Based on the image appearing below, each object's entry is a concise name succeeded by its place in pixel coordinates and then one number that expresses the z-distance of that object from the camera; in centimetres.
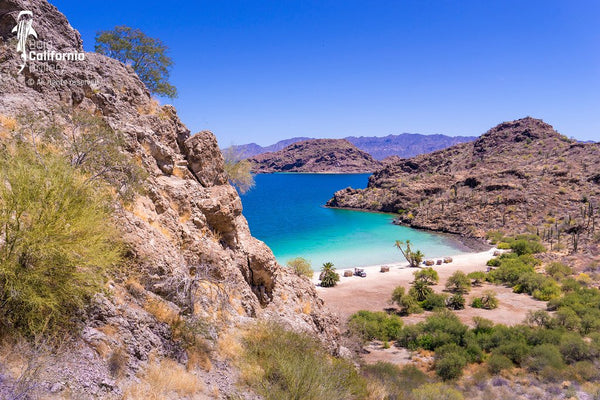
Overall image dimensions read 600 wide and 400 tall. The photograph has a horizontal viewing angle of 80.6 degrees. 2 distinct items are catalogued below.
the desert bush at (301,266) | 3502
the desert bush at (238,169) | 1723
